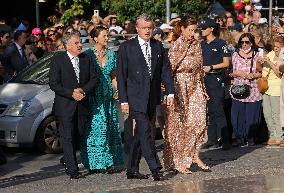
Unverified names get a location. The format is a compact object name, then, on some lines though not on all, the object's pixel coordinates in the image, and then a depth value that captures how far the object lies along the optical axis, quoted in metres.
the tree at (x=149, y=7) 27.61
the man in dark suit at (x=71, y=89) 11.34
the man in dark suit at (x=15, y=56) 16.41
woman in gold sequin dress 11.77
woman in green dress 11.72
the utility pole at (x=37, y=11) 25.52
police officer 13.86
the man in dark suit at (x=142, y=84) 11.01
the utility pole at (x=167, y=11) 21.85
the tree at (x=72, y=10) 27.59
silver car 13.75
